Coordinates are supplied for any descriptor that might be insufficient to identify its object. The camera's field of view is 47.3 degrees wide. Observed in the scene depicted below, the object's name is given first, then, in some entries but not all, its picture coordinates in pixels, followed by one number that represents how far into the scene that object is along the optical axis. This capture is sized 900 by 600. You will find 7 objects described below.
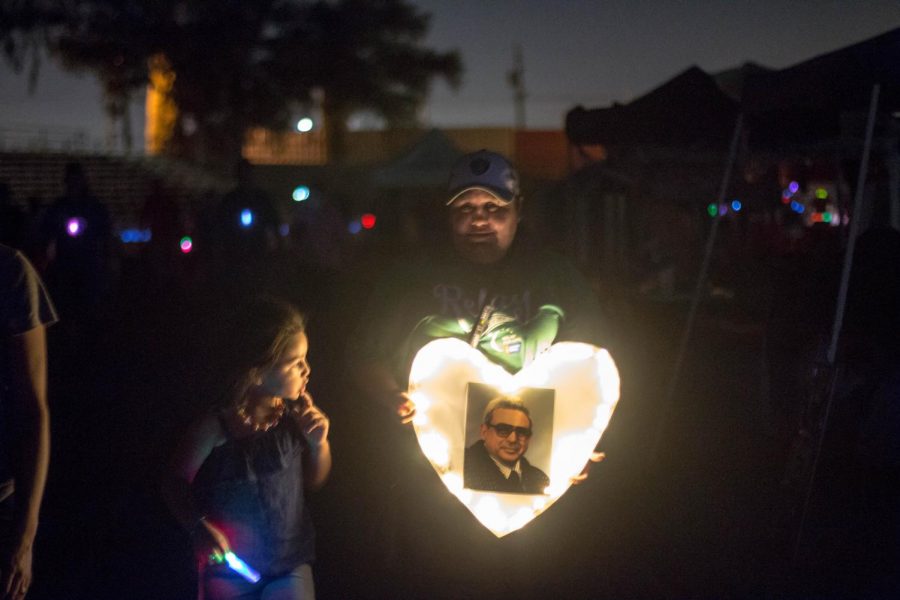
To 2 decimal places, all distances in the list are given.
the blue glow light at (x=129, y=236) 22.03
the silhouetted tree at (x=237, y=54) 36.81
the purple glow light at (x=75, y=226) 10.02
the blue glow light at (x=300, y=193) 13.11
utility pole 62.94
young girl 3.07
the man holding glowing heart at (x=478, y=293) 3.35
